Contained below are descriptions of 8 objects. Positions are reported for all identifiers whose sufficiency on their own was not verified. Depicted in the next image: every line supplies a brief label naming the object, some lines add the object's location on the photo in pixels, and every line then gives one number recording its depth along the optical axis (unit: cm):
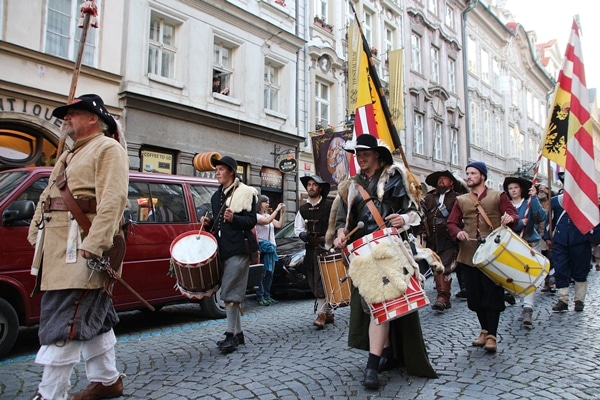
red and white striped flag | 608
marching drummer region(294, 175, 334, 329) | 605
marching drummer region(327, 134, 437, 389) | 369
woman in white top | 806
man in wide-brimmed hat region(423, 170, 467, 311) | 705
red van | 466
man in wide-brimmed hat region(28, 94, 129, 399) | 294
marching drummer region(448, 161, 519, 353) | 457
